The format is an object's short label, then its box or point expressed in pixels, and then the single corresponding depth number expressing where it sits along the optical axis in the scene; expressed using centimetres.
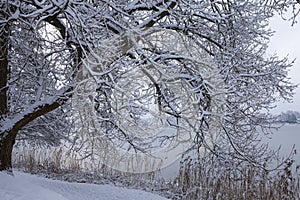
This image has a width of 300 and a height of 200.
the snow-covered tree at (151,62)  413
